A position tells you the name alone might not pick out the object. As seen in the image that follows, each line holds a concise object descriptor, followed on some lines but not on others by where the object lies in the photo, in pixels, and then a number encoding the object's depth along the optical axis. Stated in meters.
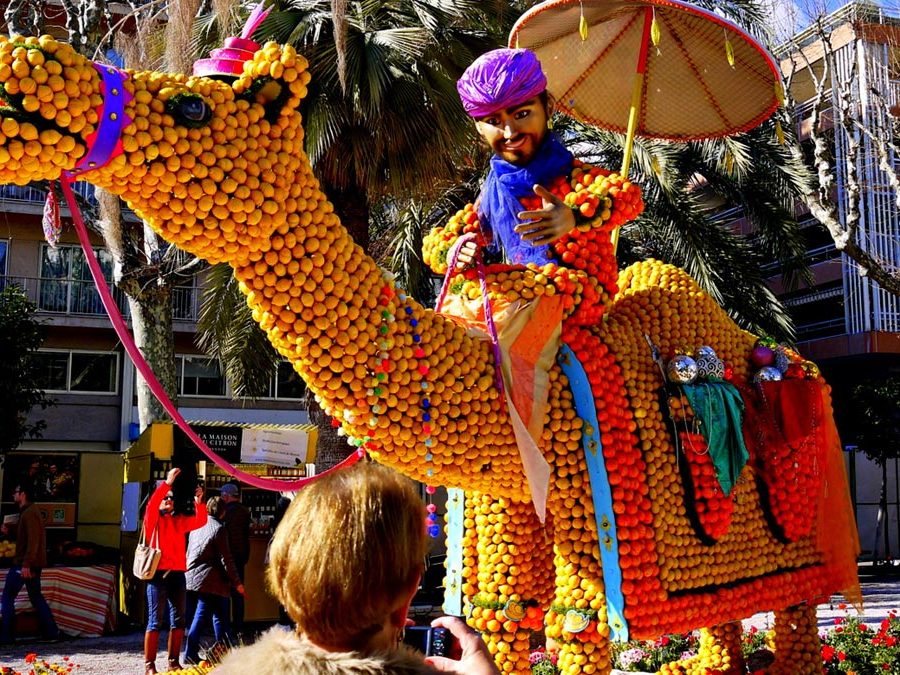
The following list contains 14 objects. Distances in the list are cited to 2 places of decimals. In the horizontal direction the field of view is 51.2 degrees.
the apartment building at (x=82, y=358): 21.61
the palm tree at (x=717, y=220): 11.30
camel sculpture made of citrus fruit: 2.82
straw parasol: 4.68
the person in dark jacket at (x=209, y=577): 8.02
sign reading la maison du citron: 11.42
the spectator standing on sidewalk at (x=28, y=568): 9.56
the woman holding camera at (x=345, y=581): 1.79
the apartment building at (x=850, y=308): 17.47
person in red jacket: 7.76
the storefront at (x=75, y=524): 10.48
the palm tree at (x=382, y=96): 8.48
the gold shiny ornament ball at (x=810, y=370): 5.00
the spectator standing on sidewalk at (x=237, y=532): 9.06
